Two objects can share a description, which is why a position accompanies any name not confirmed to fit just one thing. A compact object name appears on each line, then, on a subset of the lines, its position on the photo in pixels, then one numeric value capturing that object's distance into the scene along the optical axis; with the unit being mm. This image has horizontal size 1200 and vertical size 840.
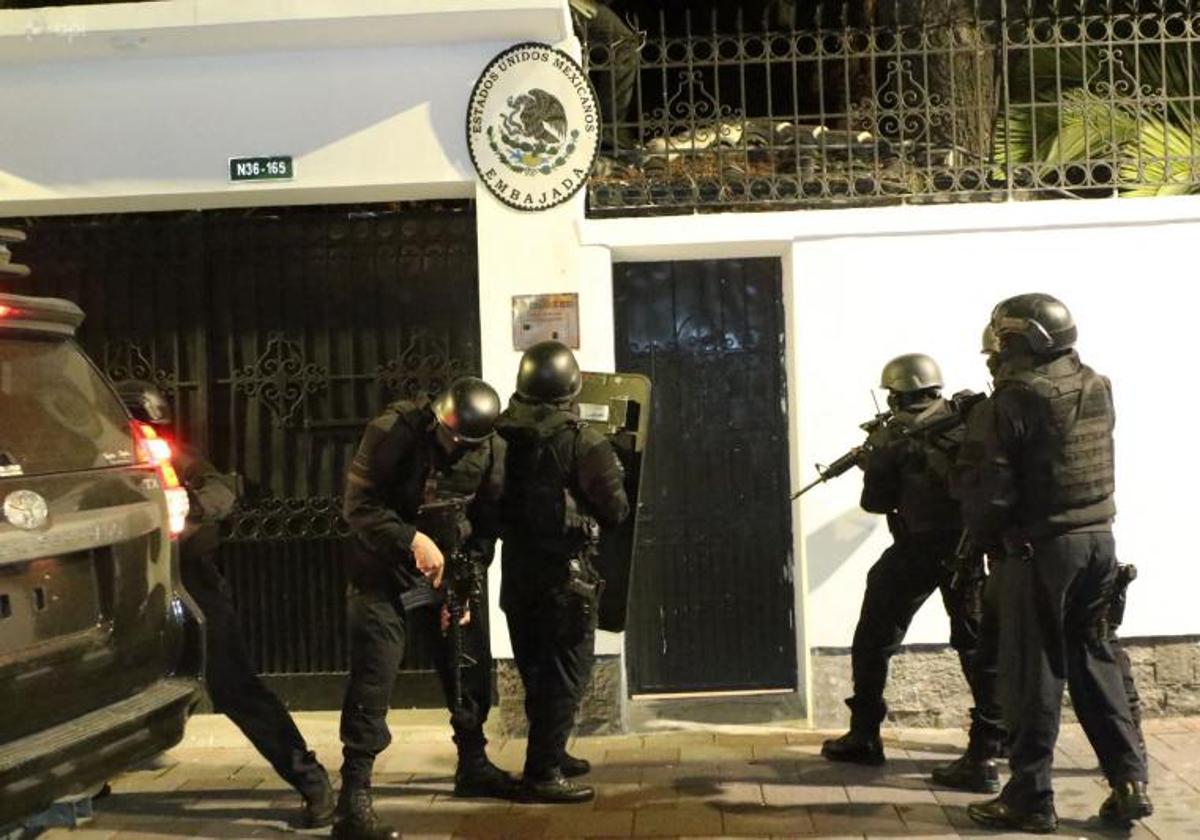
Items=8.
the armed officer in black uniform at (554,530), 5098
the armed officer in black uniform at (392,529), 4730
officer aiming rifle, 5270
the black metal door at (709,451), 6762
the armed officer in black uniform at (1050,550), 4570
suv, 3211
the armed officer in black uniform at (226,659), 4863
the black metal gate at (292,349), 6664
